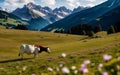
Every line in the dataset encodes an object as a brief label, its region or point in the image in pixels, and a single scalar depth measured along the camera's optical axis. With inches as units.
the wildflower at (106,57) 215.8
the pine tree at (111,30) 6151.6
